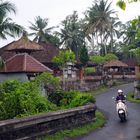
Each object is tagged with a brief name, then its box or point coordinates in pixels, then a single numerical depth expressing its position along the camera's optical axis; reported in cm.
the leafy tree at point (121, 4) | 851
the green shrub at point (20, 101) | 1522
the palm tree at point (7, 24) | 2605
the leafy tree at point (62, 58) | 3947
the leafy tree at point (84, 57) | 4916
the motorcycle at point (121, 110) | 1836
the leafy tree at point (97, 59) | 5603
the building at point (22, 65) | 2761
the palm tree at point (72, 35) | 6719
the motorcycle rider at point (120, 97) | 1937
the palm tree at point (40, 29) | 6719
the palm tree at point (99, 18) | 6494
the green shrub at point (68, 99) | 1842
